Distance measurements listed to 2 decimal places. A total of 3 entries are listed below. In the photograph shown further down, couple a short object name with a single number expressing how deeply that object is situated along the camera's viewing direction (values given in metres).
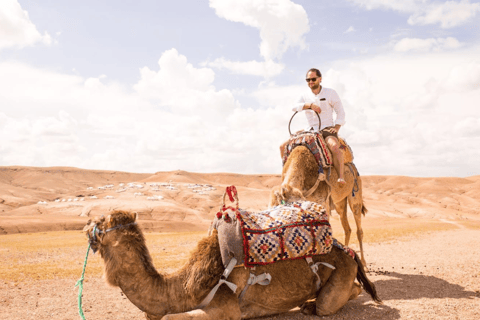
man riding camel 8.59
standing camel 6.63
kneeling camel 4.42
